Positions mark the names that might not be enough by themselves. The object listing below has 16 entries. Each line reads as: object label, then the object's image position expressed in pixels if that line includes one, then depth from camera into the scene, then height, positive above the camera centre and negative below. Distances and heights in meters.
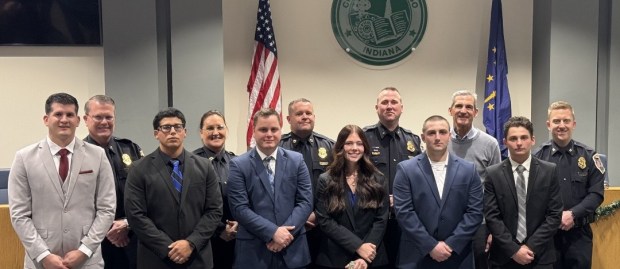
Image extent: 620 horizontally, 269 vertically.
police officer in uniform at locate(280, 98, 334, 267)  3.86 -0.23
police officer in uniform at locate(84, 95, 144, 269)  3.48 -0.35
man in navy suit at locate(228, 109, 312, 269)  3.22 -0.55
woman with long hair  3.31 -0.61
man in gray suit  2.98 -0.48
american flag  5.55 +0.39
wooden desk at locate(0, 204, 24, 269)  3.71 -0.89
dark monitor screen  5.37 +0.84
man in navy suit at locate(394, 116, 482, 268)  3.24 -0.58
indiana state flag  5.74 +0.27
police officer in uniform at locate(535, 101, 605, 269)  3.73 -0.53
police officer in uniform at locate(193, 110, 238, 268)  3.58 -0.36
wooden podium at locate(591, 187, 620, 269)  4.14 -1.00
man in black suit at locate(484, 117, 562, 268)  3.35 -0.60
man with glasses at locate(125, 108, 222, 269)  3.05 -0.53
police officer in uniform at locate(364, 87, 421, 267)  3.83 -0.22
